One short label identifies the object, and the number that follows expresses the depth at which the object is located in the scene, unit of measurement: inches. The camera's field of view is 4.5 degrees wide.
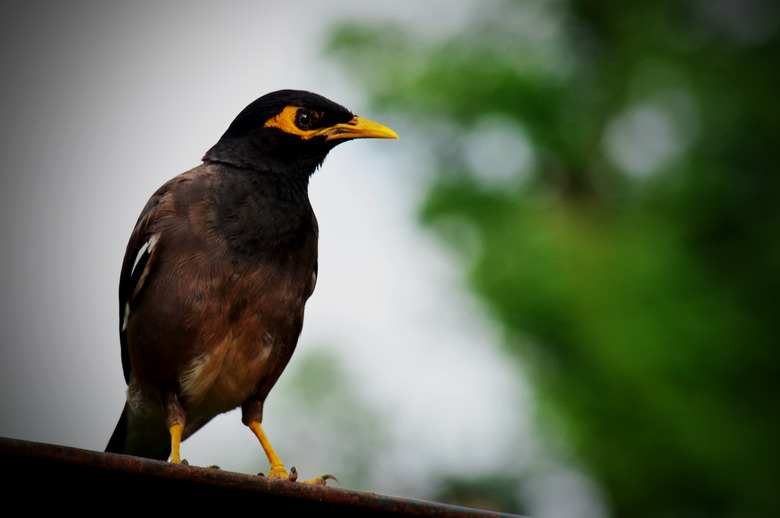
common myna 135.2
